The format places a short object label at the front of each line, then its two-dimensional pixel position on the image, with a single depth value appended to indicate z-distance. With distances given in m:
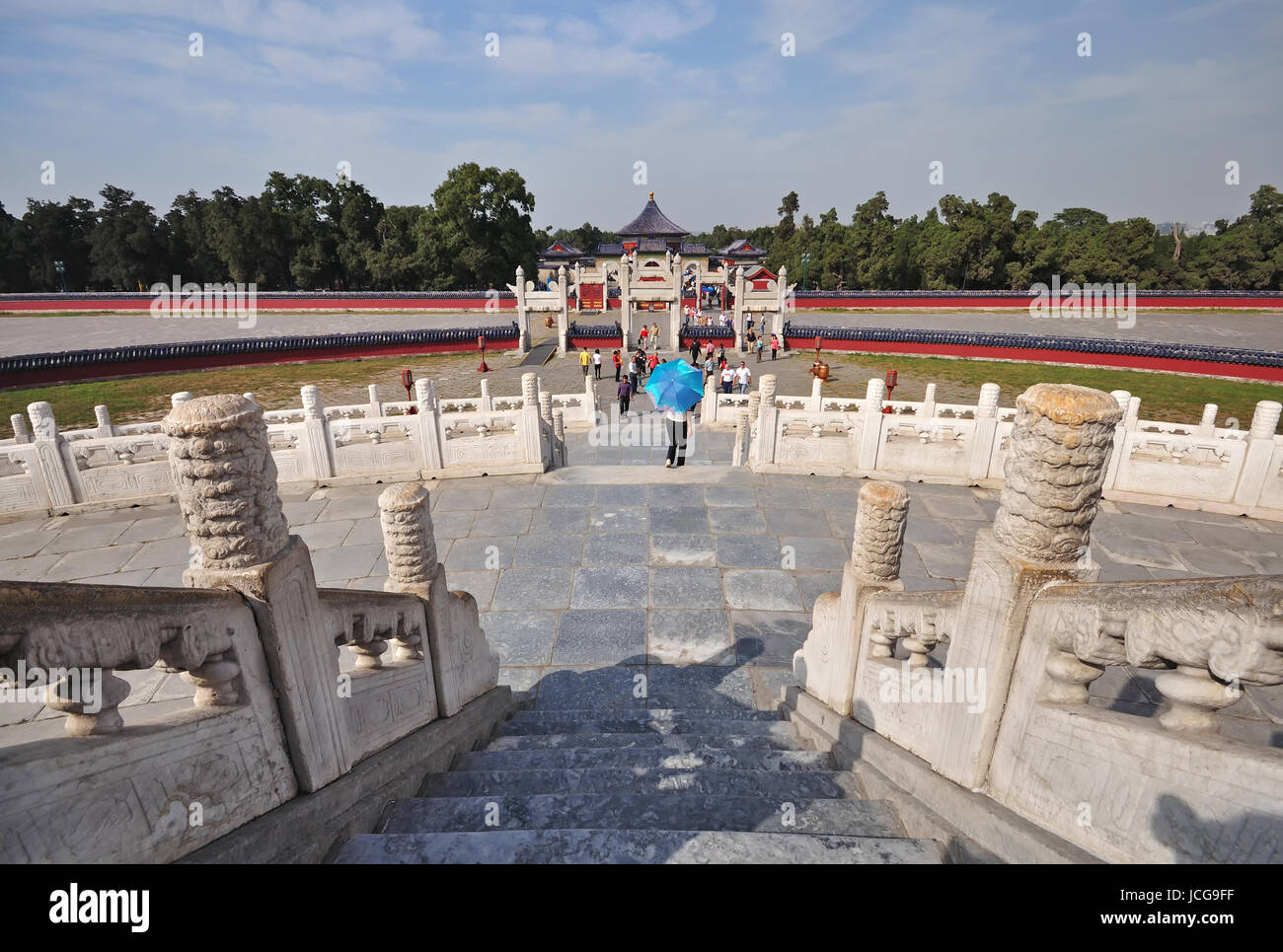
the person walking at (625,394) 16.81
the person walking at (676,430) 9.74
